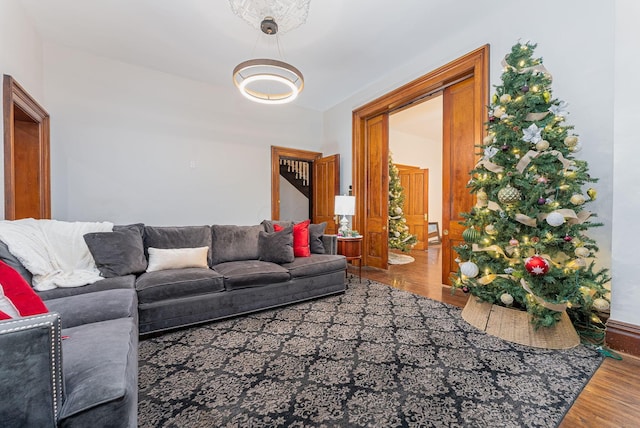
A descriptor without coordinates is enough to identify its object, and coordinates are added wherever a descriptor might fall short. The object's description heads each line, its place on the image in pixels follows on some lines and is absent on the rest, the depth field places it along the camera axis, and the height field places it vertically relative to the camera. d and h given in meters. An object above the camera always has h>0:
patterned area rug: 1.39 -1.06
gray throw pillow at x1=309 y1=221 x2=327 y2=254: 3.65 -0.40
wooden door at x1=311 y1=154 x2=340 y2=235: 5.35 +0.46
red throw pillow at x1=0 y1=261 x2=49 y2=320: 1.07 -0.35
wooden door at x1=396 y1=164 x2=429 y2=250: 7.30 +0.28
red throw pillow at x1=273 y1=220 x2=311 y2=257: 3.40 -0.37
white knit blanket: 1.98 -0.33
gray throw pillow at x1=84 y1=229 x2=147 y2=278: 2.40 -0.40
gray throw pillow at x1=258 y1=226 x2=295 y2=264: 3.16 -0.44
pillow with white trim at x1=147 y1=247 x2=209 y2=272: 2.68 -0.50
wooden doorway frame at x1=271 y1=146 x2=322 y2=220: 5.37 +0.64
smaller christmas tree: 6.23 -0.21
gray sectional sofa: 0.79 -0.61
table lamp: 4.13 +0.08
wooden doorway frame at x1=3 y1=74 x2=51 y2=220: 2.54 +0.77
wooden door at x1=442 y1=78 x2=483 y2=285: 3.37 +0.65
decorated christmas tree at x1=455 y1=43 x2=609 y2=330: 2.08 -0.02
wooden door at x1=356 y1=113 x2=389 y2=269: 4.70 +0.30
